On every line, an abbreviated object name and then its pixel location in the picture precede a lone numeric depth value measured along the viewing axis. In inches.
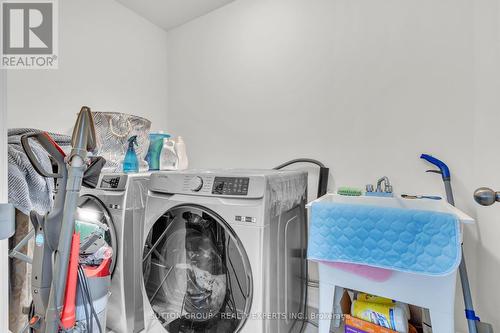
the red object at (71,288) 29.8
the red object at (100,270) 35.8
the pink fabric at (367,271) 35.1
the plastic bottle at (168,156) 70.9
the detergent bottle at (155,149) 70.9
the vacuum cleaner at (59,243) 28.8
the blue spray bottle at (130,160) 57.4
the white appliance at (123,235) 49.4
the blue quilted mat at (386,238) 29.8
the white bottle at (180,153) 71.1
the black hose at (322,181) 58.5
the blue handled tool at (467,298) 39.0
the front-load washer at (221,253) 36.5
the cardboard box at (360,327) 37.9
